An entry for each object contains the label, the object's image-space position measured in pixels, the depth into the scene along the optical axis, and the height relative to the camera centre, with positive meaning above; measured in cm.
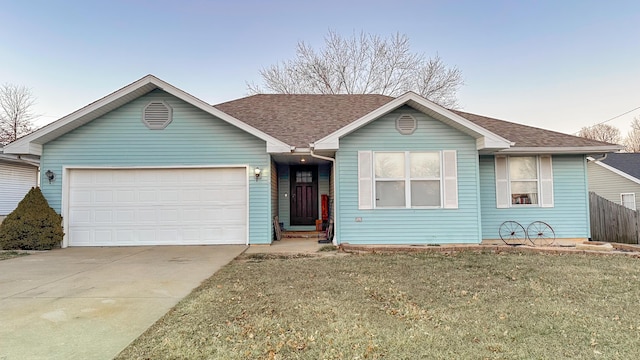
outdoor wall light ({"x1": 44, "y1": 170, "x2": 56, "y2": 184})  888 +71
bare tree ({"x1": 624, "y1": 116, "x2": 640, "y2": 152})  3088 +533
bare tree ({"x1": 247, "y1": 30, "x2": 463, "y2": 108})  2155 +830
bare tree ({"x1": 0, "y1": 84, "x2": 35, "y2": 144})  2391 +657
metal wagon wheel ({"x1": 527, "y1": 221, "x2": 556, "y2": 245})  932 -103
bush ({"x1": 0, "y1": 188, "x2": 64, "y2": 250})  828 -62
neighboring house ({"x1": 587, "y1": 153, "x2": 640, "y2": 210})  1528 +71
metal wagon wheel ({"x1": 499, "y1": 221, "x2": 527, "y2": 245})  934 -102
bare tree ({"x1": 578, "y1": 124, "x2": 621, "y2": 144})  3406 +638
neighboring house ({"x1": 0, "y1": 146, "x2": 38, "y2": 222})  1389 +96
